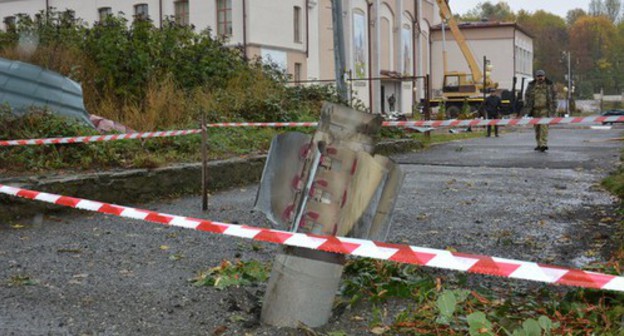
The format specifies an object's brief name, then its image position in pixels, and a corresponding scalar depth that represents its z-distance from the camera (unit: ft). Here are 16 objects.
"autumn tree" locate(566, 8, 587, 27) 413.39
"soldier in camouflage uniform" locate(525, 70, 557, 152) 53.11
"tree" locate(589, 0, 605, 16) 421.59
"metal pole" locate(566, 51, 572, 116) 176.19
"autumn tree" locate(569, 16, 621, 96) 353.92
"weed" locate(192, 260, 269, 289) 15.70
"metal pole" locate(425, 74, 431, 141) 67.36
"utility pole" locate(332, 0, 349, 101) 58.23
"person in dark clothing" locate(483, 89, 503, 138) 115.34
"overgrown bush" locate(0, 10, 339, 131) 42.42
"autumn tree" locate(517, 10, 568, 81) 342.85
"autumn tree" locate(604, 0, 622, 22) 417.84
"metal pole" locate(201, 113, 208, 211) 27.45
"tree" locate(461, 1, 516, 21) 400.88
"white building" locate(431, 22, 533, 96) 199.41
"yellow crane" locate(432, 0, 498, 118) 143.95
